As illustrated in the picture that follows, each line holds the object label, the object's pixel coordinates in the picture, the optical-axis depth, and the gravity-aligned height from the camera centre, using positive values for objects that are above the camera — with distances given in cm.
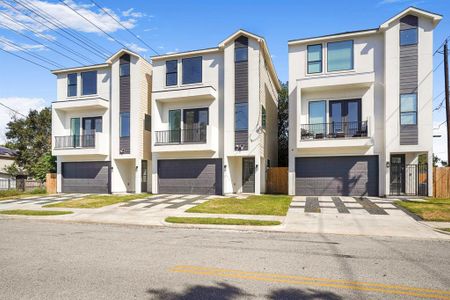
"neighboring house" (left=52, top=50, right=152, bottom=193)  2288 +207
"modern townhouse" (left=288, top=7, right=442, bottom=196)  1830 +271
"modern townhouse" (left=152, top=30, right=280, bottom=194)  2038 +238
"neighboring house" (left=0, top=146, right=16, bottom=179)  4016 -97
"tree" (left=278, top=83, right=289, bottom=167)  3334 +335
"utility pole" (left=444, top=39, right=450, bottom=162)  2010 +388
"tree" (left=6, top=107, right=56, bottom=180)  3638 +184
